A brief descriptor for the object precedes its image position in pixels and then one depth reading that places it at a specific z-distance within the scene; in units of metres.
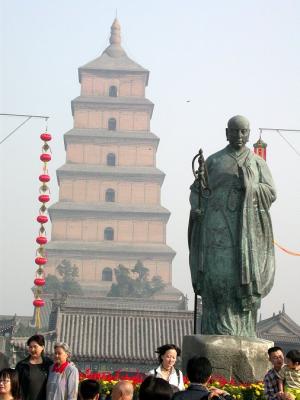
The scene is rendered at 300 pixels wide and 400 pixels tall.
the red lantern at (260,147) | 26.59
